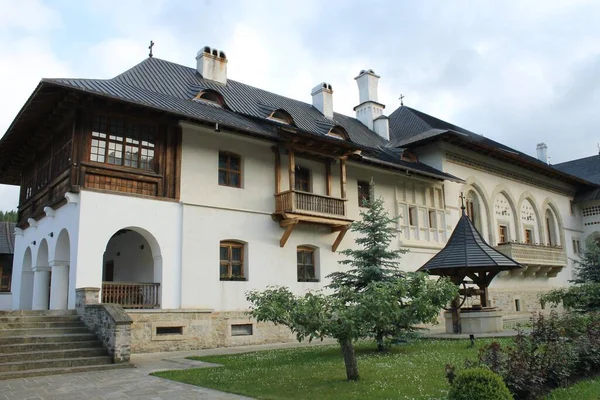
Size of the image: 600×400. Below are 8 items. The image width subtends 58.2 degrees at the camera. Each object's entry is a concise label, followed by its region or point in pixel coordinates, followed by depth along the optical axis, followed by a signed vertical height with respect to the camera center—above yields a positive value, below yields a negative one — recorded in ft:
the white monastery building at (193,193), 53.06 +13.20
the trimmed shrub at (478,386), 21.03 -3.35
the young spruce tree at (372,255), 48.62 +4.26
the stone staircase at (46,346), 38.47 -2.70
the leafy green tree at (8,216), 241.43 +44.15
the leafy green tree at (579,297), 57.88 +0.08
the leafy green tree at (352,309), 28.25 -0.28
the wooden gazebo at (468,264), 54.08 +3.59
